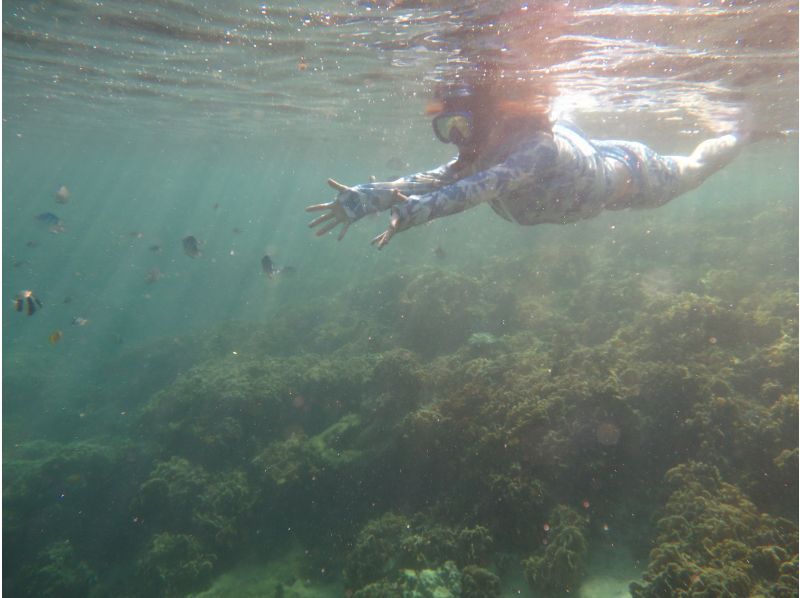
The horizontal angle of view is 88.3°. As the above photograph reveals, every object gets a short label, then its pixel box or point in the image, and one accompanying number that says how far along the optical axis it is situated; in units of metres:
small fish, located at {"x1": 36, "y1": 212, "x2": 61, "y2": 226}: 12.34
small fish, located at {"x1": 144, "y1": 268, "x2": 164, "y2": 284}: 13.91
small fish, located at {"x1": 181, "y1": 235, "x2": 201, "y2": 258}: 10.90
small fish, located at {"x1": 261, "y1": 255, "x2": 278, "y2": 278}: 10.09
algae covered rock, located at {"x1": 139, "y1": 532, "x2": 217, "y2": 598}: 7.53
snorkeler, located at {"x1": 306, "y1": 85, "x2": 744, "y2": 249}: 4.42
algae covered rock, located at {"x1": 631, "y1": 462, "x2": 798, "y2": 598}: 4.20
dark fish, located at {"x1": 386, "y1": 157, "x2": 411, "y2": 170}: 16.30
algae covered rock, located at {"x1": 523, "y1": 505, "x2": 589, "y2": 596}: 5.17
